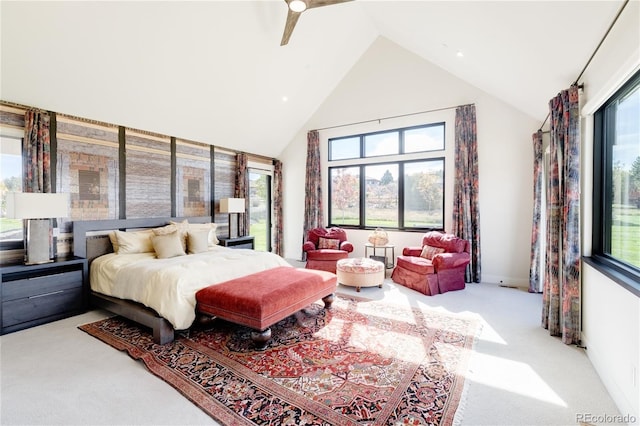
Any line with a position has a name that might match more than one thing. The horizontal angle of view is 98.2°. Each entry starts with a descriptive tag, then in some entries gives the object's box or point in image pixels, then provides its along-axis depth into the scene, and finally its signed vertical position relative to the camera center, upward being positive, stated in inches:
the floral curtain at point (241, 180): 246.5 +28.2
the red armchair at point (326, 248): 207.6 -29.0
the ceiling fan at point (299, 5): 113.0 +86.6
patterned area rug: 71.4 -50.8
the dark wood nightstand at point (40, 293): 115.6 -36.8
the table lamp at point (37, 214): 118.6 -1.2
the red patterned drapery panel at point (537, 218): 171.6 -3.9
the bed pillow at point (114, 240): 156.9 -16.3
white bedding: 108.7 -28.5
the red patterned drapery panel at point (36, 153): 135.3 +28.9
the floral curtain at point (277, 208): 281.6 +3.6
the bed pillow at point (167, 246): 151.1 -19.0
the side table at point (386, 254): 221.2 -35.3
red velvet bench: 98.3 -33.2
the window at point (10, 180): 132.0 +14.9
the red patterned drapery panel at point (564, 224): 105.0 -5.1
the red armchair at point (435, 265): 165.9 -33.1
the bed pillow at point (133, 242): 154.9 -17.5
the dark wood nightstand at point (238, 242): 215.9 -24.8
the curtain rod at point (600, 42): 73.3 +53.2
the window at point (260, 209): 267.6 +2.5
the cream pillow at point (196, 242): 168.7 -18.8
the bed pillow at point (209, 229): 190.6 -11.9
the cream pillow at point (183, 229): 171.3 -11.4
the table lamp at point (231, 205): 219.0 +5.1
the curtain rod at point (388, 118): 208.8 +77.8
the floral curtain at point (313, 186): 263.1 +24.5
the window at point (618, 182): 76.9 +9.5
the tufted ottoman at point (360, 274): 168.7 -38.6
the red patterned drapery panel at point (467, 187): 192.9 +17.4
